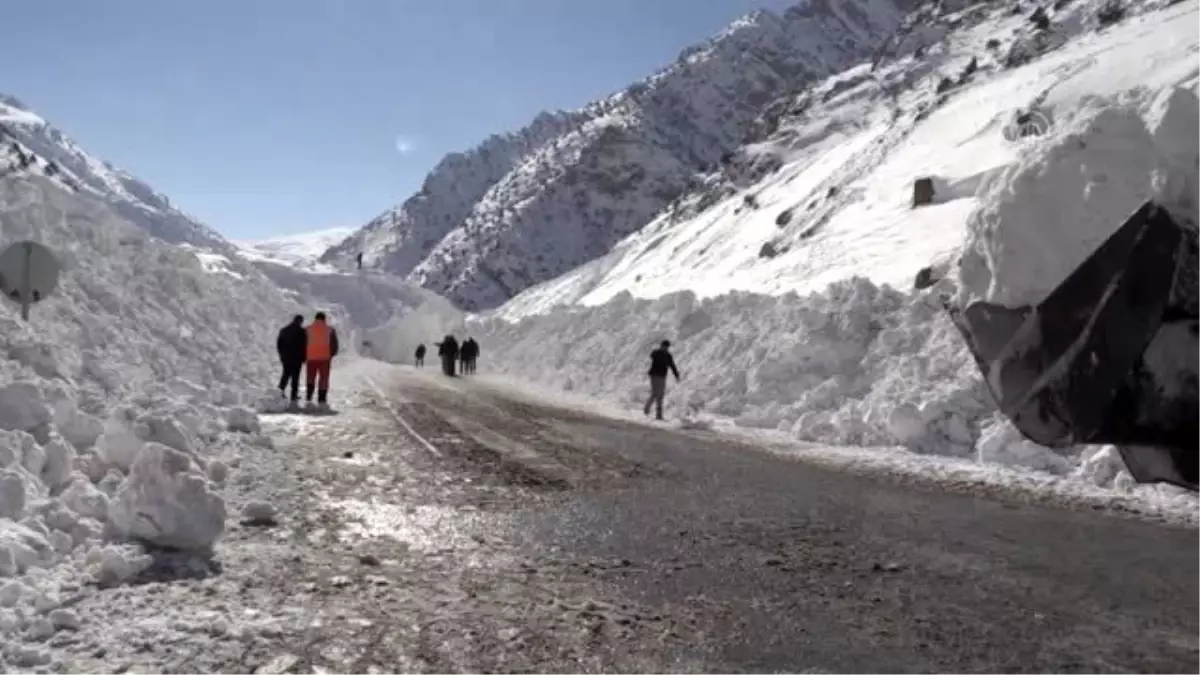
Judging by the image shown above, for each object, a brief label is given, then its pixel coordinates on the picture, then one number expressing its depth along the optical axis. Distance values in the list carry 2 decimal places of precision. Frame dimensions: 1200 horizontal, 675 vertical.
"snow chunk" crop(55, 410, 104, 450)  7.64
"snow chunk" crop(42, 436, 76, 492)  6.45
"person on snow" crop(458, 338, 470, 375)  39.71
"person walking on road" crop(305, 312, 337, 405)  16.66
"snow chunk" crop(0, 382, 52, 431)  6.73
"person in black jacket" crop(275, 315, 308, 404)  16.91
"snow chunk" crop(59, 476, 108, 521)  5.96
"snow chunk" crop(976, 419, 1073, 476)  10.69
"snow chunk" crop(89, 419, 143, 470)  7.08
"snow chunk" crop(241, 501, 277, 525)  6.73
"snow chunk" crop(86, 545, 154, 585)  5.02
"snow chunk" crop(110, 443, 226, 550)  5.67
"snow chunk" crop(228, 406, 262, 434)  11.71
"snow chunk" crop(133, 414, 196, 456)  7.19
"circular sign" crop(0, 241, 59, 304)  11.43
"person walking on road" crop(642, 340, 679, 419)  18.16
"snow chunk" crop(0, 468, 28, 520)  5.43
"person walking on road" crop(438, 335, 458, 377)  35.62
